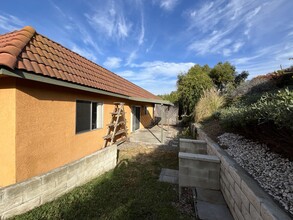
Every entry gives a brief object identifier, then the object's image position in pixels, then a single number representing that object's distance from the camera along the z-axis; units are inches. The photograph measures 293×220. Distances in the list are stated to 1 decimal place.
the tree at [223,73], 979.9
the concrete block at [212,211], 109.3
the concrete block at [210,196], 126.2
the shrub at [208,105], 372.8
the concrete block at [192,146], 215.1
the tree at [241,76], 1022.1
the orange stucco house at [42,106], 134.7
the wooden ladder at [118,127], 294.6
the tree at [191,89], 607.2
